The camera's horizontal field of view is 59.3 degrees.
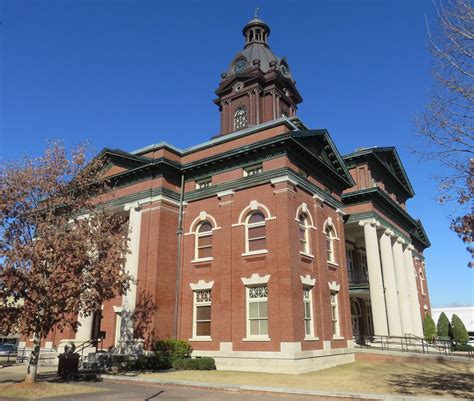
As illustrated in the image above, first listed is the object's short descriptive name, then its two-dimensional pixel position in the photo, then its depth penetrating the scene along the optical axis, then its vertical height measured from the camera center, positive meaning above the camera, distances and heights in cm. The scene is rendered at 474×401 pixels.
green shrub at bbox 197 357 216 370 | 2042 -158
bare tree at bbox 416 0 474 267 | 1137 +298
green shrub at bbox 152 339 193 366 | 2155 -91
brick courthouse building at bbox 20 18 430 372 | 2138 +463
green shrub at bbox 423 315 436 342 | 3645 +6
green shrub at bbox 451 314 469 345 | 3925 -33
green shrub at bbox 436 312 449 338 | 4112 +15
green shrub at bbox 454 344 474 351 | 3492 -152
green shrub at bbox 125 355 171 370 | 2019 -155
